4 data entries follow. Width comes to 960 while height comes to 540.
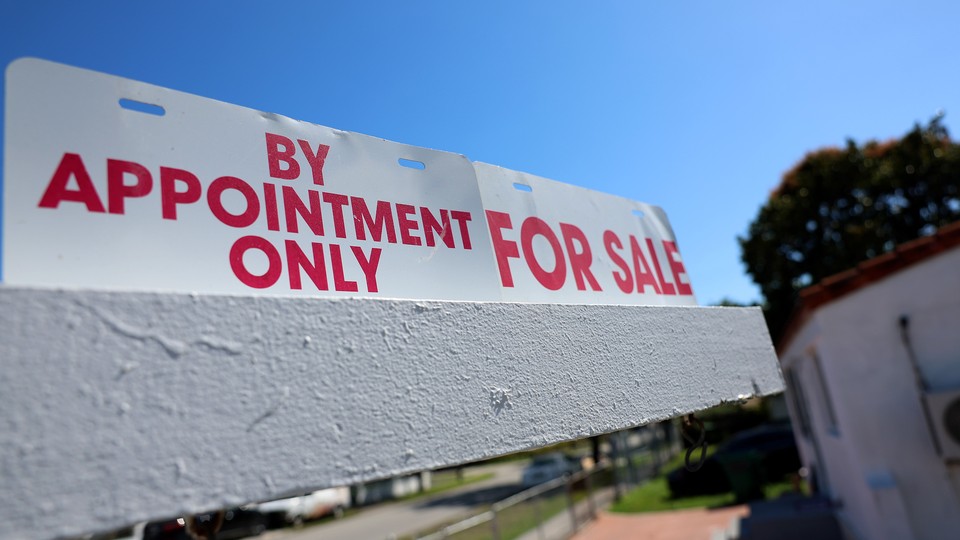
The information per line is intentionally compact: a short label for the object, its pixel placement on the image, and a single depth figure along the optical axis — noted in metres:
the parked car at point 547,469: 21.77
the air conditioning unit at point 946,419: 5.70
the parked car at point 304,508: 21.03
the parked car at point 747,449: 15.12
